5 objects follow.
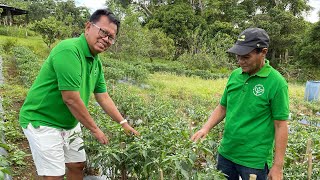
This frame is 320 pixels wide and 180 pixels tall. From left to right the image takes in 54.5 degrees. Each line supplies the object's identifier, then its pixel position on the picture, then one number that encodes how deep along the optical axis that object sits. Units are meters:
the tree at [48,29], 18.67
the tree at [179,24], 26.00
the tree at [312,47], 20.27
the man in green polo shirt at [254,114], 2.07
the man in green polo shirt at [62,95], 2.14
